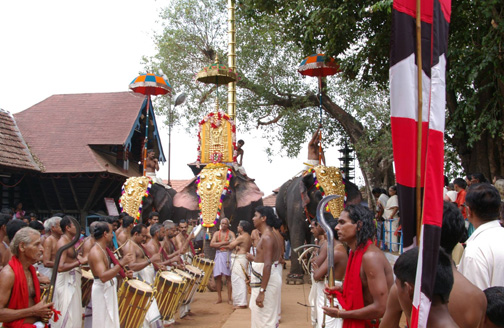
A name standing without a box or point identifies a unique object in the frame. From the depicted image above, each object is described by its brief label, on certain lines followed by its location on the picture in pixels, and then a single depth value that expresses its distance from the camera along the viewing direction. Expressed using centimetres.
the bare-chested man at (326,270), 502
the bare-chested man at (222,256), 1085
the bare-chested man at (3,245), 560
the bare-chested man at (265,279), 640
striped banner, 250
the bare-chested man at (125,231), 839
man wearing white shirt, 346
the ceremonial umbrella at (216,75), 1405
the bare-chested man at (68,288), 679
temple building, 1658
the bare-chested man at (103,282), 608
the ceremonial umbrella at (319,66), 1138
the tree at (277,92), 1758
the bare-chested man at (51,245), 680
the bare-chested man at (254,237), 1118
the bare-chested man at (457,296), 266
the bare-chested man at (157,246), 827
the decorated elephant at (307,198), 1118
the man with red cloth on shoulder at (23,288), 411
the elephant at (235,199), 1309
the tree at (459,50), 816
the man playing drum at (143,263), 720
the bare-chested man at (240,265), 1012
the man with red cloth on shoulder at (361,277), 373
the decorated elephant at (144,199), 1347
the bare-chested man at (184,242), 1008
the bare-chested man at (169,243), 896
